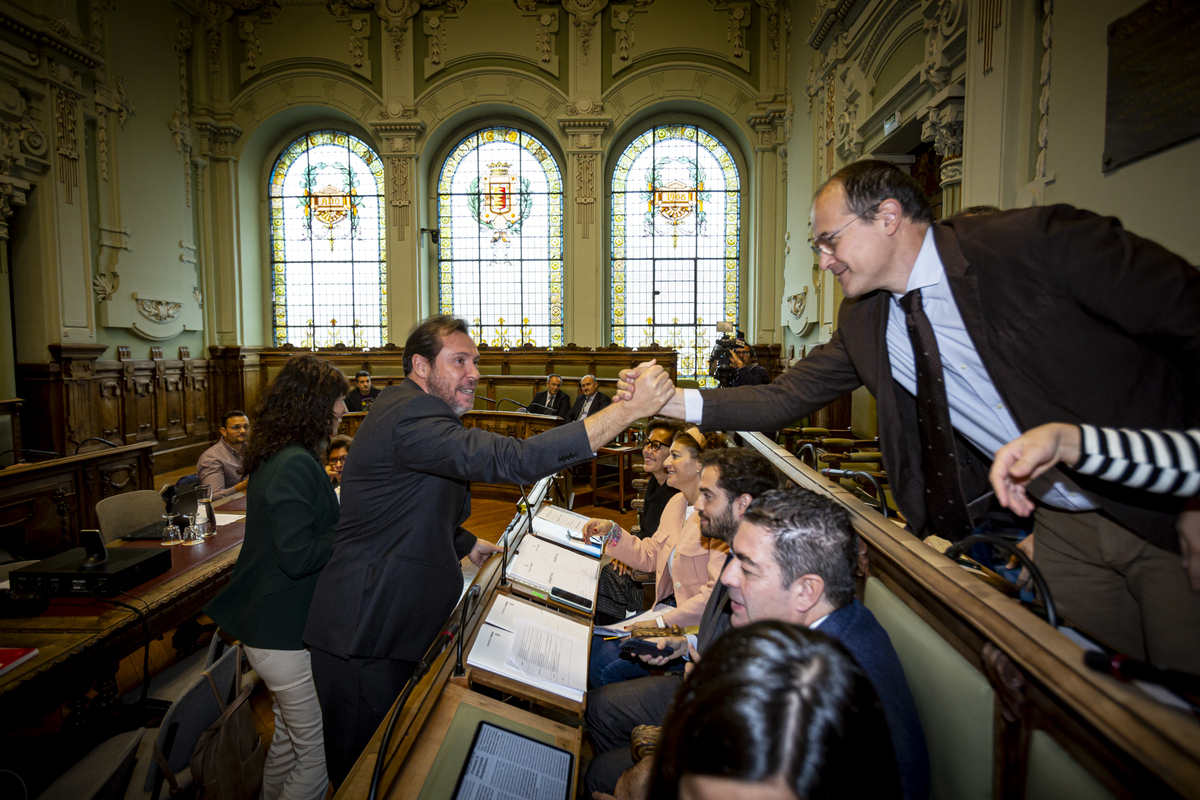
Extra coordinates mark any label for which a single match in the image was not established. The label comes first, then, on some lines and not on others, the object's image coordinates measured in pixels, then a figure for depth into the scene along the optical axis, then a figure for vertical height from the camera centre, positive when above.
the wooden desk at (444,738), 1.13 -0.80
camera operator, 6.02 -0.10
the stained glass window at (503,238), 10.81 +2.14
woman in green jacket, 1.93 -0.68
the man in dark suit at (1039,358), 1.17 +0.00
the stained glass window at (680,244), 10.75 +2.02
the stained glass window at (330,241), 11.04 +2.11
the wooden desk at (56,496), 3.83 -1.00
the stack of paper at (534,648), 1.54 -0.83
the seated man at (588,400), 7.67 -0.56
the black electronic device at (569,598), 2.14 -0.86
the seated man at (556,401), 8.27 -0.61
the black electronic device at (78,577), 2.19 -0.82
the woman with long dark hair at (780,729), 0.67 -0.42
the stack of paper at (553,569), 2.21 -0.83
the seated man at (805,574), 1.19 -0.47
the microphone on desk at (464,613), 1.49 -0.72
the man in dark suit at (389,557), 1.67 -0.59
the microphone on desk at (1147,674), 0.69 -0.37
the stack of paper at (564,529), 2.74 -0.82
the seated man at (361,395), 8.16 -0.54
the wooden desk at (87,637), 1.75 -0.92
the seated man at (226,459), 4.12 -0.72
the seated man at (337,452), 4.13 -0.67
